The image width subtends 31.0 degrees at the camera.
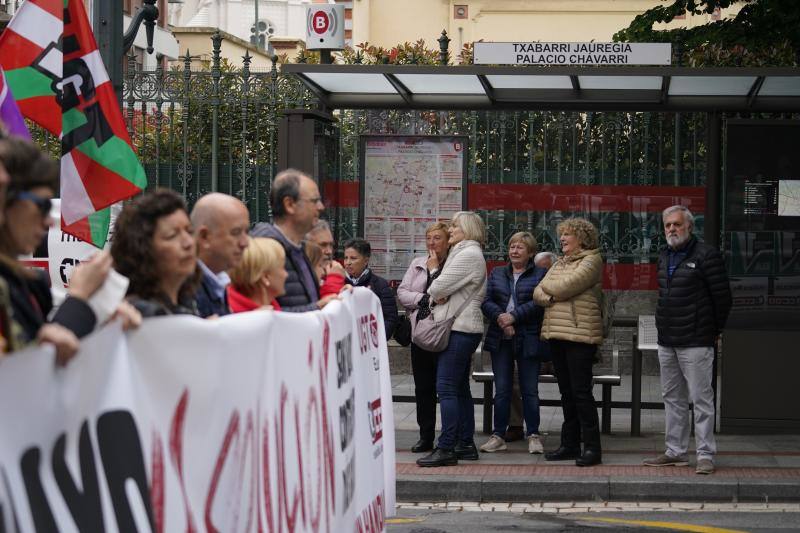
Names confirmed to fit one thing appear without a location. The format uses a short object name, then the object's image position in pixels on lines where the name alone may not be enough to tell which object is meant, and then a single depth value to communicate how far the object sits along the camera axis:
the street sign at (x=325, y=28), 13.64
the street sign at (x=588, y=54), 11.43
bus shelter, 11.83
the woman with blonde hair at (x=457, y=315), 10.55
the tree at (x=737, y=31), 17.02
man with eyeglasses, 6.69
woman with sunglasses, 3.32
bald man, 5.46
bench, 11.64
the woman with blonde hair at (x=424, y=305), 10.75
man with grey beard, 10.20
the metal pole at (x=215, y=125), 13.88
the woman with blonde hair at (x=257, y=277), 5.82
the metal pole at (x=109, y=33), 9.82
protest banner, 3.24
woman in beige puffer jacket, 10.50
